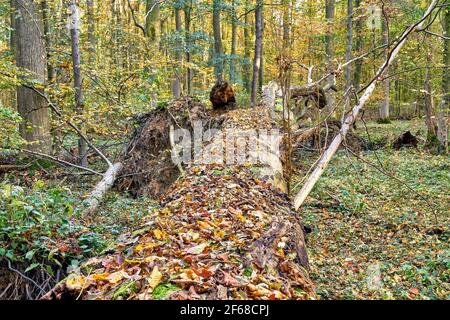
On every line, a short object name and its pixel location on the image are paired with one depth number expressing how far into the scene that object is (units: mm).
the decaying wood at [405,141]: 12172
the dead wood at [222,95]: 9250
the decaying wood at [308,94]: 9336
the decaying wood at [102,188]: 6191
